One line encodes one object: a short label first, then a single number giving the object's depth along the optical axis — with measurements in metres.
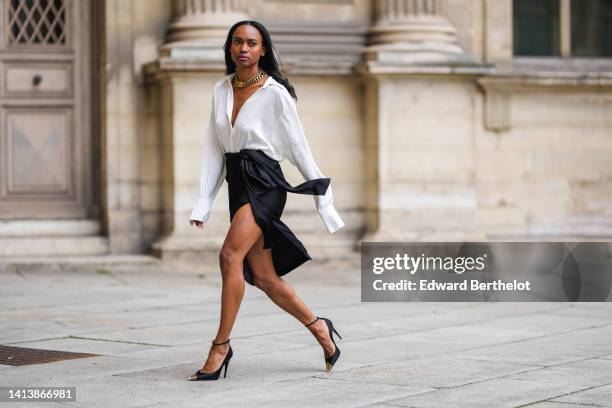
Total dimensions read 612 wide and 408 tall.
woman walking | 13.38
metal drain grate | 14.53
